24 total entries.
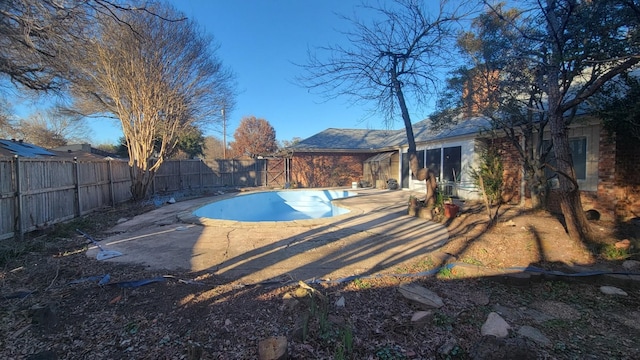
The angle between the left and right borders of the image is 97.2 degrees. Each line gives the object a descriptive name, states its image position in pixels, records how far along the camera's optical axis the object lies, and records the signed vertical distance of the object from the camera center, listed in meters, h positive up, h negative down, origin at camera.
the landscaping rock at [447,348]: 2.33 -1.53
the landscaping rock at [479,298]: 3.23 -1.56
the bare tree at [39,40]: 4.59 +2.75
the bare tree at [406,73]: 7.50 +2.69
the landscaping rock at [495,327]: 2.53 -1.48
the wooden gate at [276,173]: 19.49 -0.23
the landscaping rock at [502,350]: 2.09 -1.40
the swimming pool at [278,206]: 11.83 -1.72
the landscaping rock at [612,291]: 3.45 -1.57
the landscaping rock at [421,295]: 3.07 -1.46
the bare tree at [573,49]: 4.18 +1.79
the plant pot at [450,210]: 7.21 -1.14
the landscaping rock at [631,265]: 3.99 -1.45
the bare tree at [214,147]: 41.22 +3.63
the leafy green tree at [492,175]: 8.23 -0.27
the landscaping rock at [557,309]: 3.01 -1.61
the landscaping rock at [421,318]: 2.71 -1.48
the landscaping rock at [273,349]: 2.18 -1.41
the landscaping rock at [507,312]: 2.95 -1.58
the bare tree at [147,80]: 9.37 +3.36
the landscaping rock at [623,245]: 4.55 -1.33
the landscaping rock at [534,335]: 2.50 -1.55
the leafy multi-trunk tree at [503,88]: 6.15 +1.92
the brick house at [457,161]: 6.24 +0.23
